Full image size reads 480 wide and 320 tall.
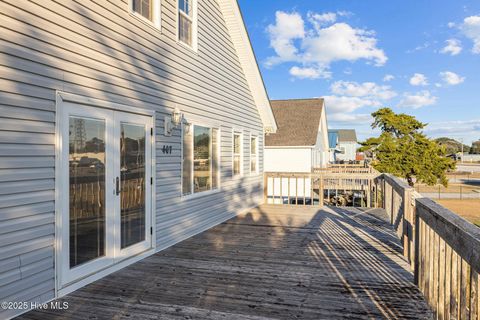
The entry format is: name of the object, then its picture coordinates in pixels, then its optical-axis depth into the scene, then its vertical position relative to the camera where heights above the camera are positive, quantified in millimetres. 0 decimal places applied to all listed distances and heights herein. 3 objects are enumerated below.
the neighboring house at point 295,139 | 19094 +994
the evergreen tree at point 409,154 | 19234 +129
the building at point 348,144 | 51441 +1911
